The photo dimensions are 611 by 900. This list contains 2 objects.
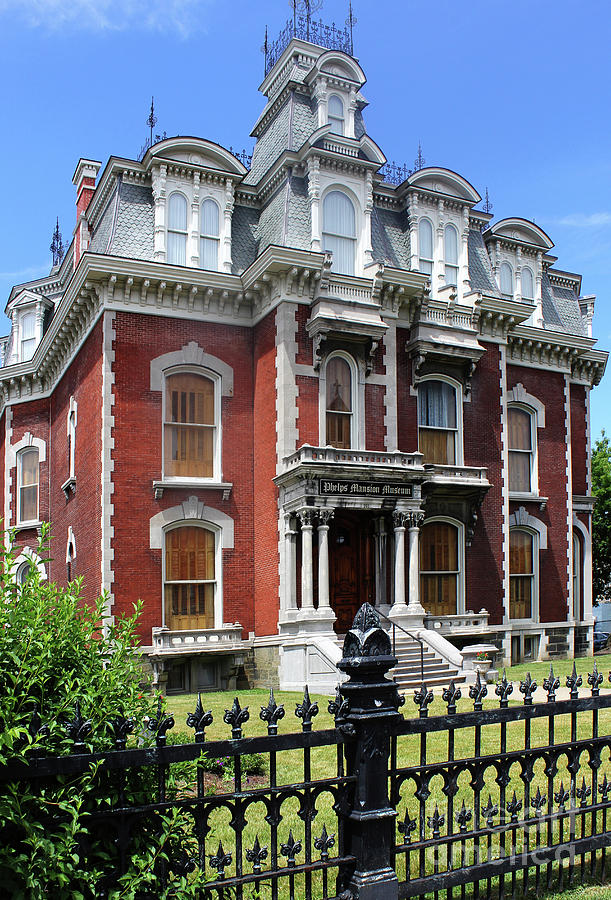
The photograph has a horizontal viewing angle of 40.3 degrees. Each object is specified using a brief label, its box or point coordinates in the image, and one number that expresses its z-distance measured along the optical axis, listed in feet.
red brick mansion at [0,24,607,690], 69.05
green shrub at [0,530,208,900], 13.53
